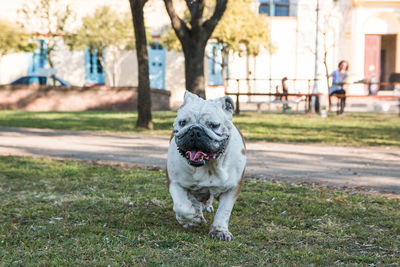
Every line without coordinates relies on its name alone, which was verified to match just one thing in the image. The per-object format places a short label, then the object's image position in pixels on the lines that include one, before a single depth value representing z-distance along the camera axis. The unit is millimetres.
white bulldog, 3852
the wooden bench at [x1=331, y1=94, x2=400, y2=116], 18047
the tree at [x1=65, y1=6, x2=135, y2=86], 25734
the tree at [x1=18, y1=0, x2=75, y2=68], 26406
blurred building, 28578
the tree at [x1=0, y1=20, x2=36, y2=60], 25031
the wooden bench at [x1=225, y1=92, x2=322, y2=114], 18589
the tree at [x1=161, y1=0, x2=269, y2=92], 23670
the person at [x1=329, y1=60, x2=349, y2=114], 18328
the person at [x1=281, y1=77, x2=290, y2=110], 21178
